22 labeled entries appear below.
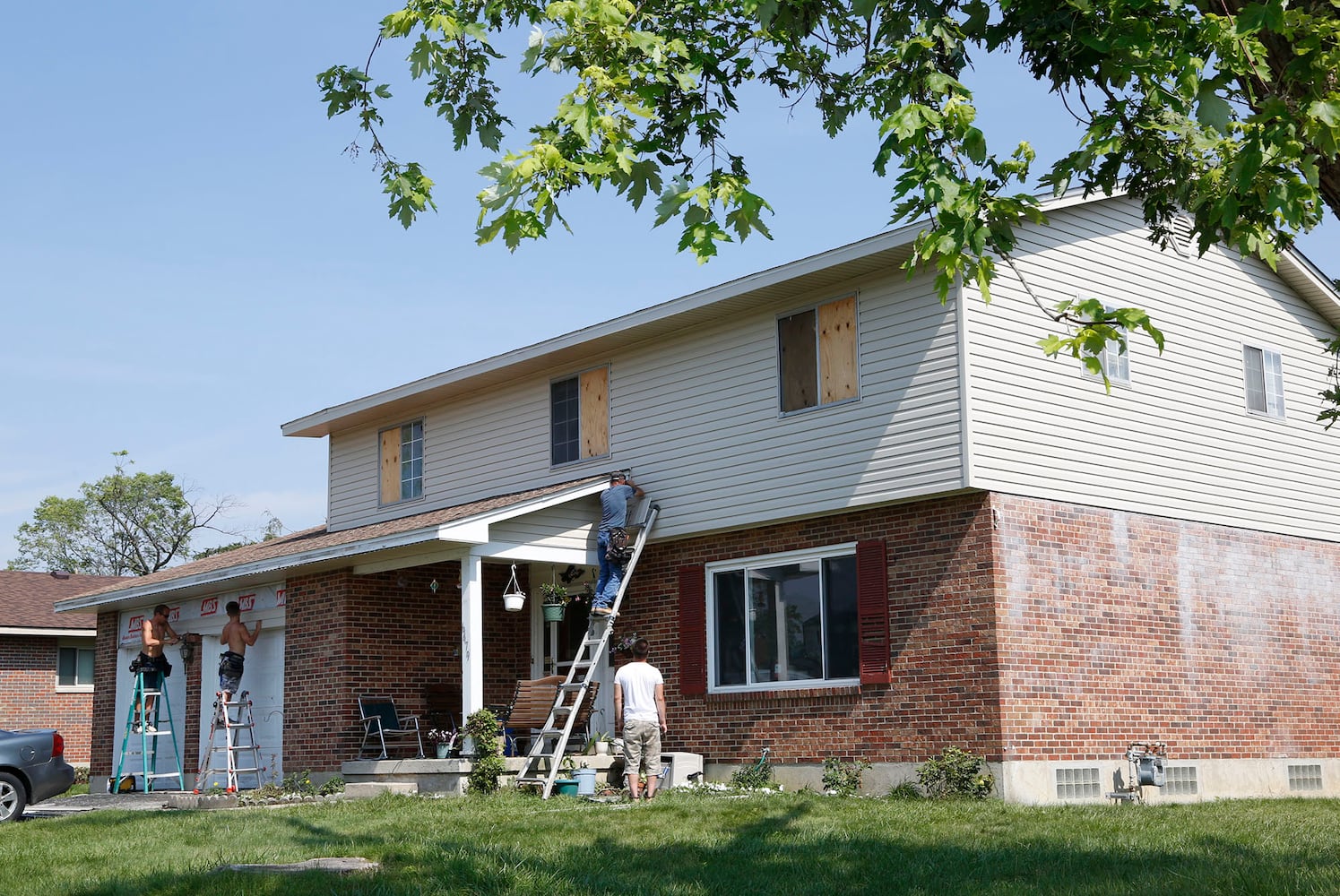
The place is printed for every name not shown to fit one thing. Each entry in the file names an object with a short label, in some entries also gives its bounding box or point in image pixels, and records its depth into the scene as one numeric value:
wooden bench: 16.89
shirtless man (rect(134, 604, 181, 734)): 21.31
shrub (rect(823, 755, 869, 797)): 15.48
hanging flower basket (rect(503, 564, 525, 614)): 17.98
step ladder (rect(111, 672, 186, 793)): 20.66
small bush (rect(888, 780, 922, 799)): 14.88
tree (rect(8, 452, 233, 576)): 57.50
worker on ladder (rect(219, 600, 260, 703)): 19.77
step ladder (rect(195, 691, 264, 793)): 19.06
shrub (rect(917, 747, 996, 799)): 14.46
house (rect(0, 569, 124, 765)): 32.00
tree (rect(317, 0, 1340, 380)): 6.45
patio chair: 19.02
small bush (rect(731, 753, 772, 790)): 16.34
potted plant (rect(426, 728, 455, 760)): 16.97
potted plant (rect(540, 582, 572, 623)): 18.73
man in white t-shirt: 14.48
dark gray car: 15.99
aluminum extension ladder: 15.80
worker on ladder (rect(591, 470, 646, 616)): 17.48
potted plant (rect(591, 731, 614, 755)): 16.95
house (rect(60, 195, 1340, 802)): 15.28
